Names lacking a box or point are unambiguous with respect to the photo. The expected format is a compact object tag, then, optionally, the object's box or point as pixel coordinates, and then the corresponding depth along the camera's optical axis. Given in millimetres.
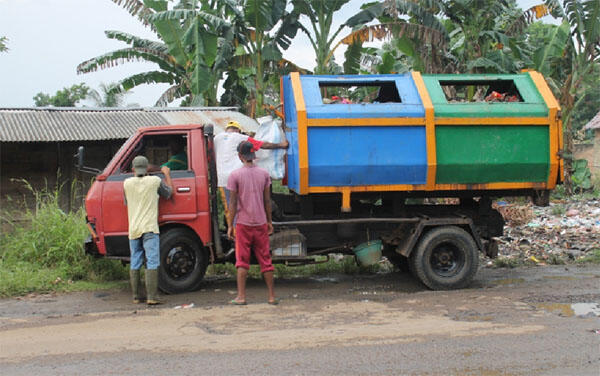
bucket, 7199
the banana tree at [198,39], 13461
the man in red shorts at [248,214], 6223
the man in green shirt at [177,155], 7031
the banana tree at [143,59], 15477
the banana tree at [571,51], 15312
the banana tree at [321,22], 14102
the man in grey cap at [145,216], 6355
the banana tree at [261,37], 13977
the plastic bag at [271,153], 6953
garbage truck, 6621
